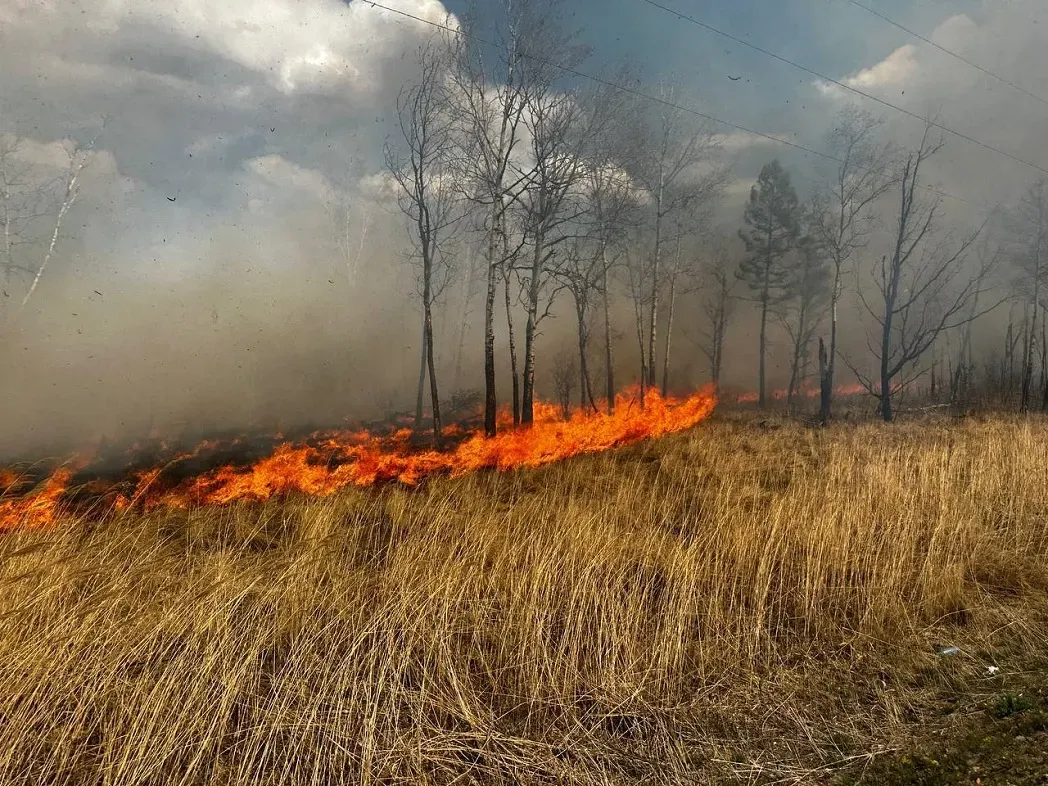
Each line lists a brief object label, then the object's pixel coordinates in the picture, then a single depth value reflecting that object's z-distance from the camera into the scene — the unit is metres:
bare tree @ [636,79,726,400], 22.23
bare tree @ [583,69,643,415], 20.12
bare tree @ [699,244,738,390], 32.41
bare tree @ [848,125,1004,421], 16.78
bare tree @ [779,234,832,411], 33.66
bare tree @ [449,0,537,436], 14.42
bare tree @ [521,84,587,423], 15.48
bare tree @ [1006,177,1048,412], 25.85
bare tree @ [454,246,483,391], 32.08
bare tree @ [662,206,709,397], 25.39
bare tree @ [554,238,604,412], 19.88
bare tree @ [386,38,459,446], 15.52
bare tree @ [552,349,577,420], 25.02
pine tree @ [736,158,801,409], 32.53
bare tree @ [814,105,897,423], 23.50
